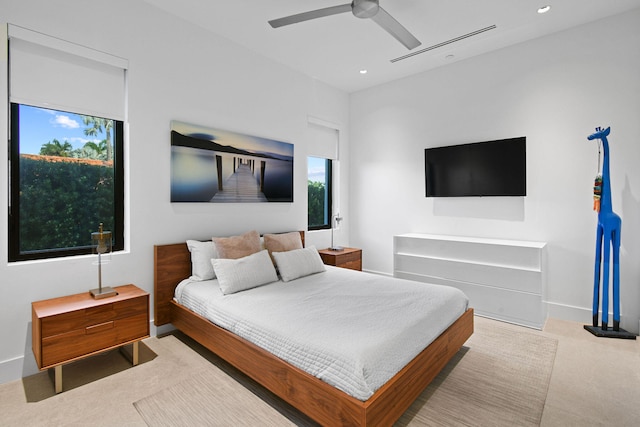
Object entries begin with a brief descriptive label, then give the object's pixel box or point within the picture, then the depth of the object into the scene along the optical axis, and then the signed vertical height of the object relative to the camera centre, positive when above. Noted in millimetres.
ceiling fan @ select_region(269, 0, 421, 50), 2400 +1476
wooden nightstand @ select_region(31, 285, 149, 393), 2100 -797
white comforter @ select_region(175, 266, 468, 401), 1706 -728
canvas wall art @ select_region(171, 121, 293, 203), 3209 +485
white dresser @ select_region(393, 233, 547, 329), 3305 -692
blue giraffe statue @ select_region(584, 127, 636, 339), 3002 -338
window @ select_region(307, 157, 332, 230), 4941 +271
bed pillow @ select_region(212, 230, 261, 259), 3127 -347
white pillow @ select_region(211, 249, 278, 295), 2736 -545
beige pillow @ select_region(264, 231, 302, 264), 3569 -362
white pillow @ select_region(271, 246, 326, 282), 3166 -536
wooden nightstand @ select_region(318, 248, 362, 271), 4297 -646
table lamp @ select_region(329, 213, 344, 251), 4667 -244
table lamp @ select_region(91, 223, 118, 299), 2475 -283
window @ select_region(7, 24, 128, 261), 2383 +537
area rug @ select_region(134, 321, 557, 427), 1894 -1211
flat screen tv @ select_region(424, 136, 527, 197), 3750 +500
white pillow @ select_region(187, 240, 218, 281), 3029 -448
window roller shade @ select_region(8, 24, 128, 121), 2340 +1058
